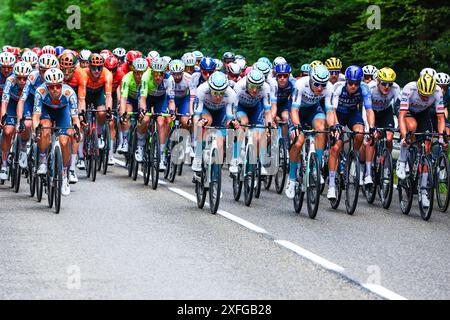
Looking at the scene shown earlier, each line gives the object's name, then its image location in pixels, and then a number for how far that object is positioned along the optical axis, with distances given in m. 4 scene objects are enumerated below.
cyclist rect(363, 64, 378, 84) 19.41
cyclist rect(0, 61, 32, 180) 17.66
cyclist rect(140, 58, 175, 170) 19.45
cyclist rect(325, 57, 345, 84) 18.41
